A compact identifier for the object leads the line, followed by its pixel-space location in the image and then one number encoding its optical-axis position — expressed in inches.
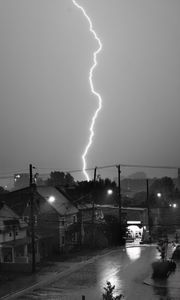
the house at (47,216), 1977.1
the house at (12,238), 1659.7
